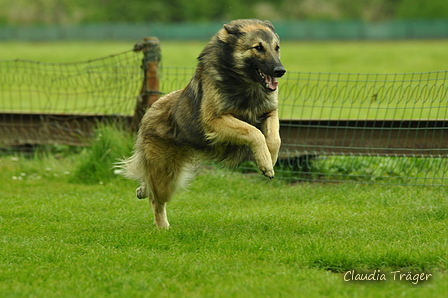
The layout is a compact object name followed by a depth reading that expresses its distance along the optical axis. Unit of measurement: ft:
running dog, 38.63
